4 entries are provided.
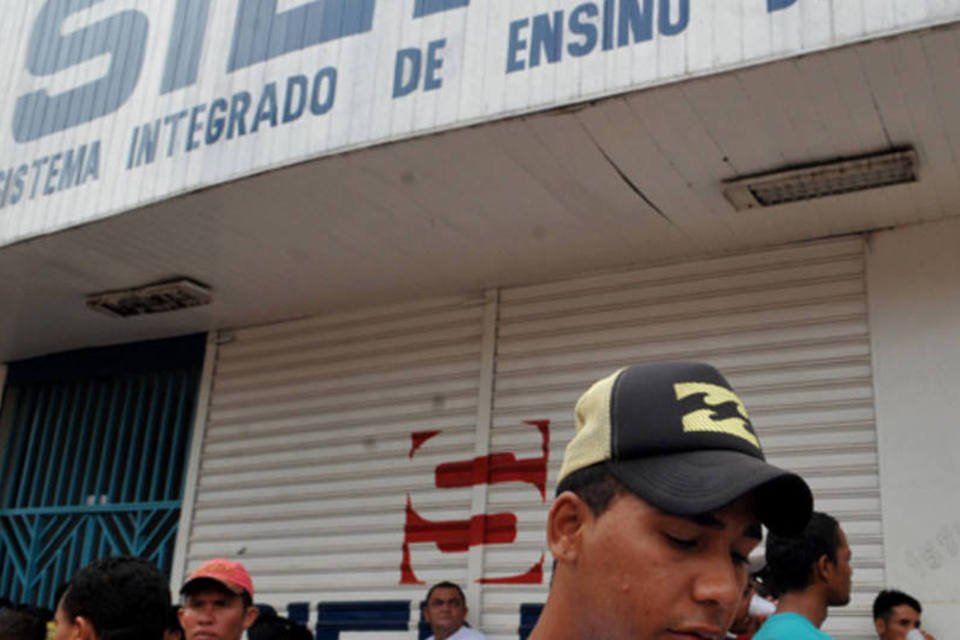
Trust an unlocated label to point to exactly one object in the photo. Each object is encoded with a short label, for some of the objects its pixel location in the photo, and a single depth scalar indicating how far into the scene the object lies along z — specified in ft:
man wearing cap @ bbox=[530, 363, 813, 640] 4.93
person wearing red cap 14.90
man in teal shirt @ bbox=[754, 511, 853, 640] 12.09
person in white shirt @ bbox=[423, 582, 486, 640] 22.76
